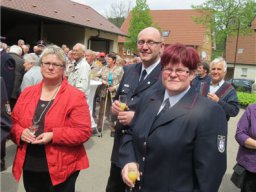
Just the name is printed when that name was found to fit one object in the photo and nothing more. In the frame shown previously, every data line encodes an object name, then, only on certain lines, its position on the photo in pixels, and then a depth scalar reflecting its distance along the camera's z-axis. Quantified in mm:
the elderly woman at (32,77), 5590
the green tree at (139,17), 33031
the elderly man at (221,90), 4426
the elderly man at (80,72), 6359
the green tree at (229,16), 28516
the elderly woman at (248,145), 3674
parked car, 24459
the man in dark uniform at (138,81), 3168
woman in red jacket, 2951
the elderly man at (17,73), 6699
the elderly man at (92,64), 8617
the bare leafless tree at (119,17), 62062
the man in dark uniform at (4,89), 2492
